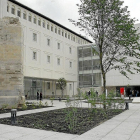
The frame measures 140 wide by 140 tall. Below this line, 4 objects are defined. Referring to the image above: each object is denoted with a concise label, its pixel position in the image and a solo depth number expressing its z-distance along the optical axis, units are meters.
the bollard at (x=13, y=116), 7.88
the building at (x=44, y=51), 33.97
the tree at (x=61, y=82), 38.25
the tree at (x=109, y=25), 13.59
